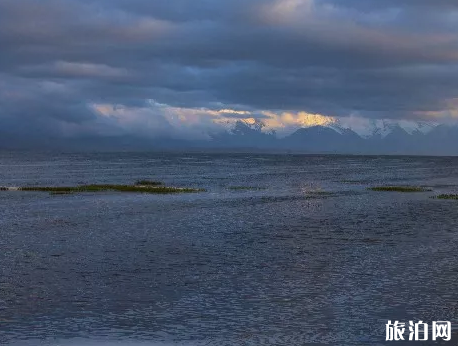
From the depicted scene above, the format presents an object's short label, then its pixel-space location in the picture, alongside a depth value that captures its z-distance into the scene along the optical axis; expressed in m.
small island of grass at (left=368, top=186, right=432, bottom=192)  104.25
